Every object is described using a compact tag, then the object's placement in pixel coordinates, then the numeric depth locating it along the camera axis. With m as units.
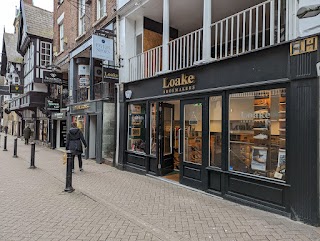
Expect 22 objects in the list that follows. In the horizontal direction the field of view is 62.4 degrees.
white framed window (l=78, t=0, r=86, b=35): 13.66
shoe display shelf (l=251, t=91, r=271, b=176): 5.42
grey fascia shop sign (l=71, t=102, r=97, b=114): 11.73
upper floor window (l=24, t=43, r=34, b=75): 19.61
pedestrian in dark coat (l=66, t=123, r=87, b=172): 9.49
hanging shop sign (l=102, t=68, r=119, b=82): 9.59
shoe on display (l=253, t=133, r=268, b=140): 5.48
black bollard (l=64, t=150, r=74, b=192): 6.66
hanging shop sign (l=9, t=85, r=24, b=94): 21.40
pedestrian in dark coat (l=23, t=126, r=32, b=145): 20.81
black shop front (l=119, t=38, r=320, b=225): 4.56
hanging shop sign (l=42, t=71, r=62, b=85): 15.72
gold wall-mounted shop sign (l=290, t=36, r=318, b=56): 4.44
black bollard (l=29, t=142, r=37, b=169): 10.06
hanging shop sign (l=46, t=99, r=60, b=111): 16.73
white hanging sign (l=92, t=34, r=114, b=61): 9.43
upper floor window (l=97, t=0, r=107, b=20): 11.84
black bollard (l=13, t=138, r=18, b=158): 13.23
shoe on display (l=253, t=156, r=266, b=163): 5.49
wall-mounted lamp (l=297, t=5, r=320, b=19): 3.65
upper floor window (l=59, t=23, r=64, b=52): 16.70
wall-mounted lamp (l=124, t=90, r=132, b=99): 9.41
